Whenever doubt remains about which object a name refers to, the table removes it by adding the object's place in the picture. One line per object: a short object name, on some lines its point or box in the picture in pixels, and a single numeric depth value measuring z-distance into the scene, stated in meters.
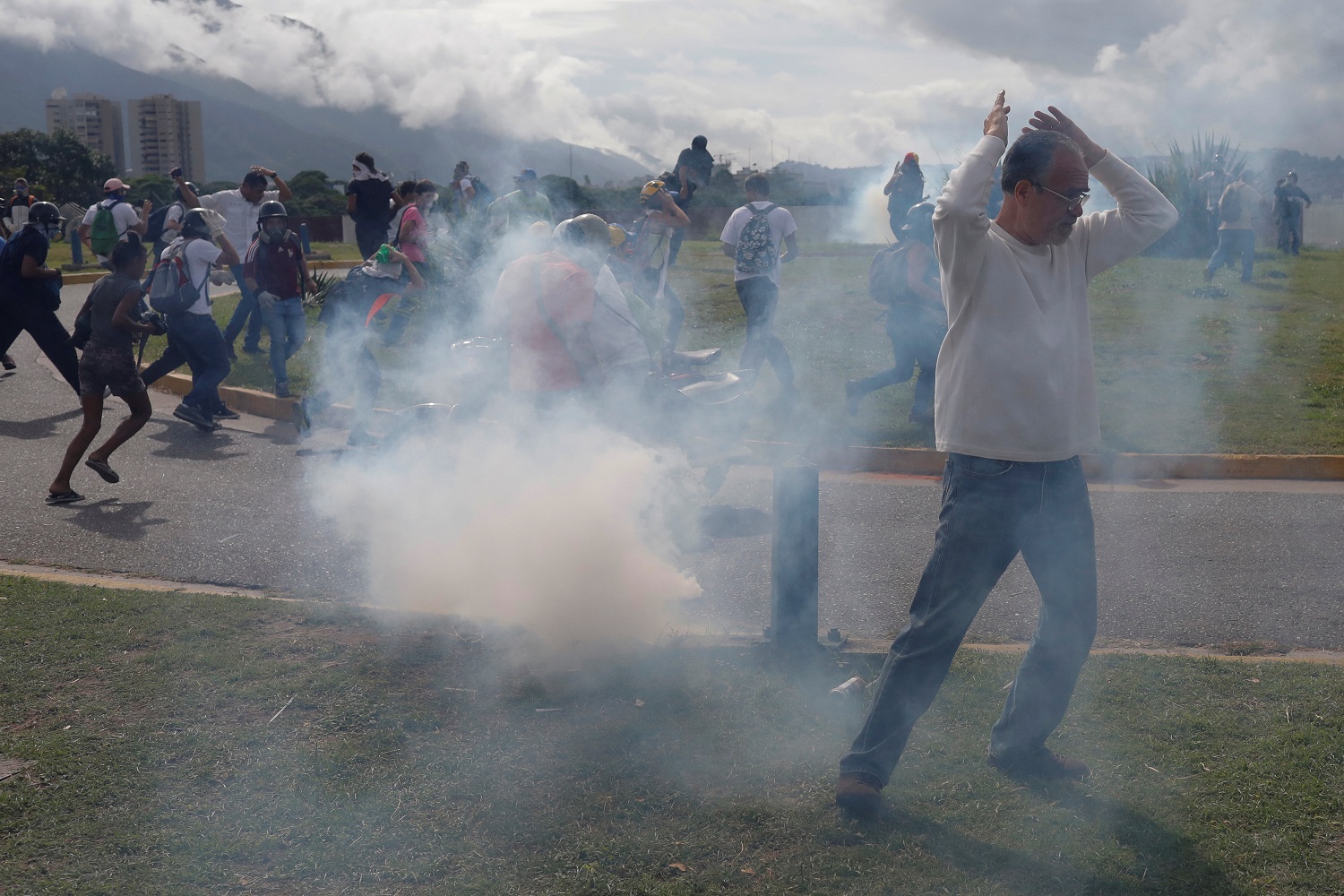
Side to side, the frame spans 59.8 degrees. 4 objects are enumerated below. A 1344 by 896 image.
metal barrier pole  4.30
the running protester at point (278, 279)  9.50
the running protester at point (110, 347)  6.93
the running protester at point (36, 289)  9.02
